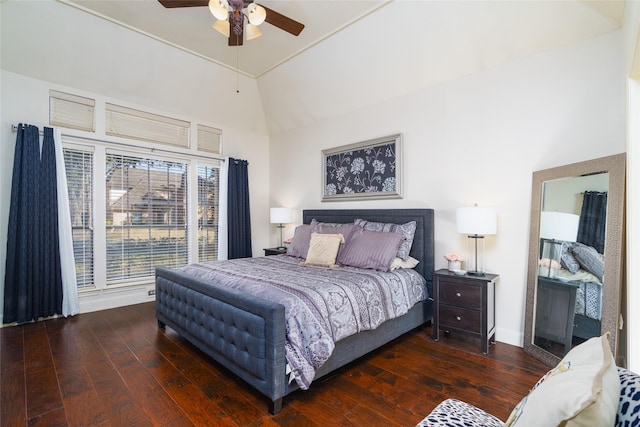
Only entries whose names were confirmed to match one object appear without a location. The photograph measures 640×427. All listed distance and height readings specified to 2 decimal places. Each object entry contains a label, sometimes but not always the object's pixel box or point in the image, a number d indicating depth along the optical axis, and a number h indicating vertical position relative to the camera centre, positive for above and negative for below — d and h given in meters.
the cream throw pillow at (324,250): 3.45 -0.56
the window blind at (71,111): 3.74 +1.07
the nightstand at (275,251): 4.95 -0.83
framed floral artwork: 3.94 +0.43
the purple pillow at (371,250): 3.19 -0.53
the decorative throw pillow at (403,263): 3.21 -0.66
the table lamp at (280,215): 5.11 -0.26
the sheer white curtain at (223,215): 5.13 -0.27
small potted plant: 3.18 -0.59
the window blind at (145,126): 4.18 +1.04
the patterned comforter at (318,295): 2.06 -0.76
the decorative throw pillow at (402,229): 3.41 -0.33
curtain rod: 3.45 +0.72
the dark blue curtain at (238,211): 5.17 -0.20
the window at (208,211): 5.04 -0.21
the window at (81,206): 3.88 -0.12
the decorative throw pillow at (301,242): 4.03 -0.56
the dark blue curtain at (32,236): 3.39 -0.46
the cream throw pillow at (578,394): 0.70 -0.47
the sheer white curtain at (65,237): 3.68 -0.49
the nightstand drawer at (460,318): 2.89 -1.11
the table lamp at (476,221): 2.87 -0.16
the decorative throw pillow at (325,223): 4.20 -0.32
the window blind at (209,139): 5.02 +0.99
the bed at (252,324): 1.97 -1.00
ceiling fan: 2.45 +1.56
